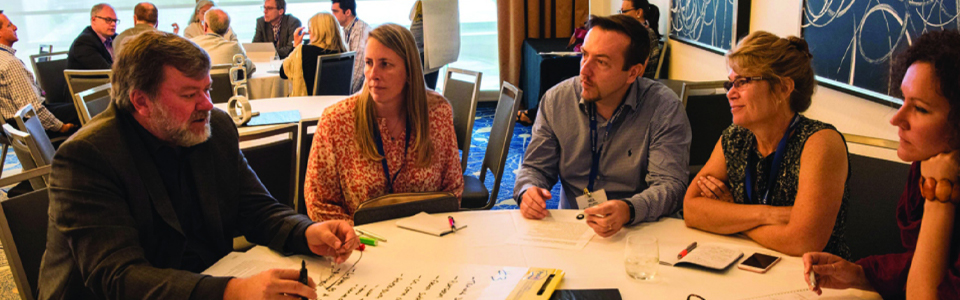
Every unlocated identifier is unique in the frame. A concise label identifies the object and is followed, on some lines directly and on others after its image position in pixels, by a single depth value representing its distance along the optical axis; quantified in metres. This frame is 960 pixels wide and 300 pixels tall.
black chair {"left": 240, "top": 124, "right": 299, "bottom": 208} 2.37
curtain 7.80
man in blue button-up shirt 2.29
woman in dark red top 1.21
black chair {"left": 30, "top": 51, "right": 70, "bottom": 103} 5.68
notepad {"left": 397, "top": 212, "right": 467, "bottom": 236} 1.77
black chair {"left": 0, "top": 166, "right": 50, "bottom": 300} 1.61
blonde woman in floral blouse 2.24
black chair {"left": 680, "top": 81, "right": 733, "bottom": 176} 3.15
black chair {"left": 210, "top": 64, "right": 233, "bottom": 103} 4.48
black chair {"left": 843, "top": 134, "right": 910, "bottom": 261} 1.83
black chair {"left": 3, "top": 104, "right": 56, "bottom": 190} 2.41
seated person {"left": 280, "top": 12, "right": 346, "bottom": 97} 4.98
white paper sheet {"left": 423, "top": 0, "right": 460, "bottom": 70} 6.68
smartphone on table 1.50
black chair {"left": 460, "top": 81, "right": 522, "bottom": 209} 2.84
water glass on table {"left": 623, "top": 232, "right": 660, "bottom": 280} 1.46
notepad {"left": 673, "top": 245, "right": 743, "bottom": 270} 1.52
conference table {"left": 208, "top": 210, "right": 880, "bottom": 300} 1.42
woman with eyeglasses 1.62
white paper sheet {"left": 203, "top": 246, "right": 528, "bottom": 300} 1.41
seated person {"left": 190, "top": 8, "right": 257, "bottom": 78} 5.45
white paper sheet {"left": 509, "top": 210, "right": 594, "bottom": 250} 1.71
